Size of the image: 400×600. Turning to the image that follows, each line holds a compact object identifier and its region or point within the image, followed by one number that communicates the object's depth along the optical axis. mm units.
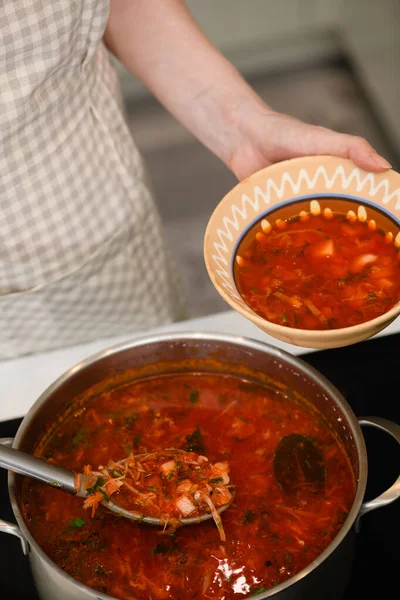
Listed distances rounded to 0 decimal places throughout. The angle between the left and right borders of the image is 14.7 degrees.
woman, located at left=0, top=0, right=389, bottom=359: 1348
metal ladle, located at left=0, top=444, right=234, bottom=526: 1172
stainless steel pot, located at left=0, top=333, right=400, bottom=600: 1121
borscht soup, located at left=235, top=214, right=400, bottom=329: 1219
